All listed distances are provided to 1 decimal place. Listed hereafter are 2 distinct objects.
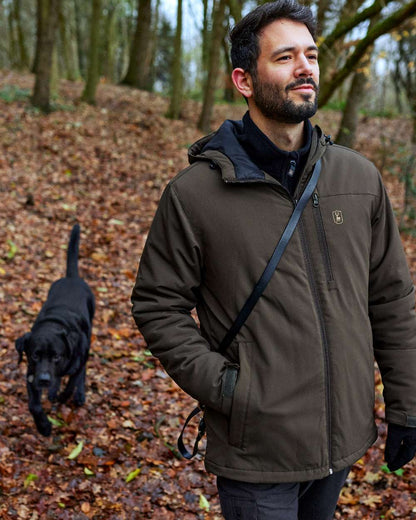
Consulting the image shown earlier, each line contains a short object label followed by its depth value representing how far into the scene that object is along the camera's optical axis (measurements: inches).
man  75.1
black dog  177.8
